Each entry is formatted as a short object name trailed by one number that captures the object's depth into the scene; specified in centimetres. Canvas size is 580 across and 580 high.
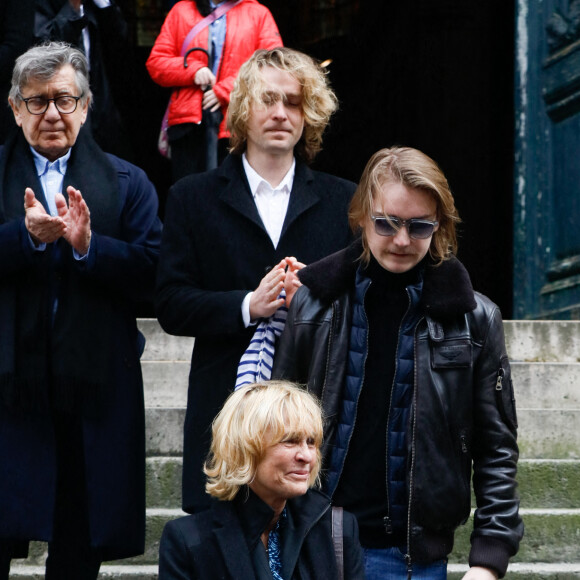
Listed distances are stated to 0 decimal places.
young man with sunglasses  625
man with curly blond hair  734
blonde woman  593
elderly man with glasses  746
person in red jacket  1190
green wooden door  1293
